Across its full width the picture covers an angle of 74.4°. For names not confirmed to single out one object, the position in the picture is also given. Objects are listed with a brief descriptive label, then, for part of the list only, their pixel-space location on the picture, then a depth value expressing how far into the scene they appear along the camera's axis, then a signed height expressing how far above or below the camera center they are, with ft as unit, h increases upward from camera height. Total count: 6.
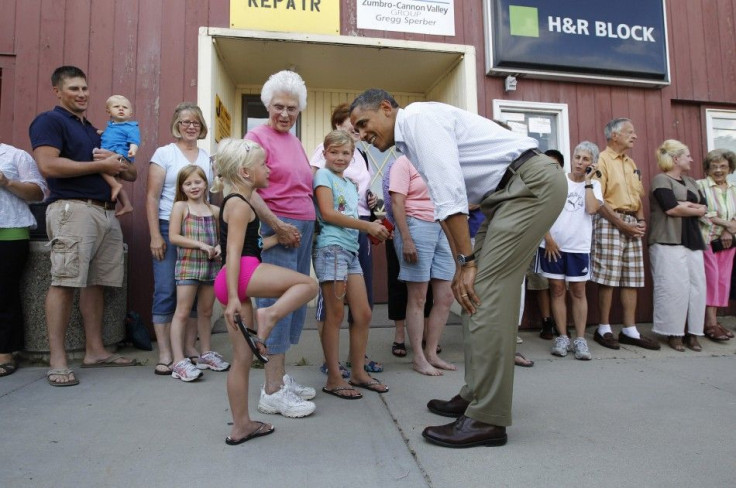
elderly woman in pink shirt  8.36 +1.23
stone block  11.40 -0.83
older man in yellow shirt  14.34 +0.95
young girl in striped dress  10.91 +0.37
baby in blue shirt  11.75 +3.46
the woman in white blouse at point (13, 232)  10.75 +1.01
